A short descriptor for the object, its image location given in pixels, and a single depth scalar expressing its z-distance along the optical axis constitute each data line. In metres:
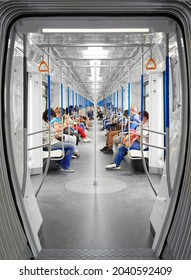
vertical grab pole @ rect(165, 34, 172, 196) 2.50
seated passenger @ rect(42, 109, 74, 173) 6.35
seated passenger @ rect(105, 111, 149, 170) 6.17
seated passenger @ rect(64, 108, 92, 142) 9.02
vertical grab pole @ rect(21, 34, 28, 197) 2.46
